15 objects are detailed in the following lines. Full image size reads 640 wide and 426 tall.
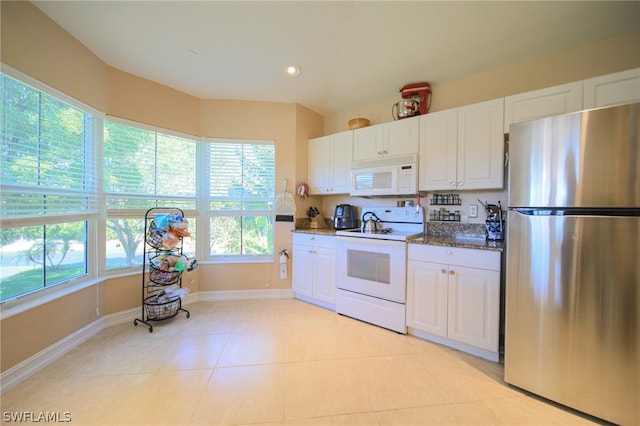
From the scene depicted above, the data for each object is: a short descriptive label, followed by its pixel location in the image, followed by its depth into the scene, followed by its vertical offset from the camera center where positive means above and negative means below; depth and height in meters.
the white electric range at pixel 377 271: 2.30 -0.64
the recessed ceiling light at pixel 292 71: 2.50 +1.51
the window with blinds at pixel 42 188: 1.62 +0.15
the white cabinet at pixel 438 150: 2.32 +0.62
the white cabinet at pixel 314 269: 2.85 -0.75
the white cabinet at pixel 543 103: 1.80 +0.89
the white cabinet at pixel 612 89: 1.64 +0.90
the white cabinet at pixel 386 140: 2.56 +0.83
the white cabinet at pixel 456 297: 1.85 -0.73
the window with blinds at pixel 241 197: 3.14 +0.16
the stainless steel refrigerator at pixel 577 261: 1.27 -0.29
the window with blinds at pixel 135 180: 2.45 +0.31
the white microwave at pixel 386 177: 2.54 +0.40
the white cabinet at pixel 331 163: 3.06 +0.64
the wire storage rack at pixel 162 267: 2.40 -0.62
